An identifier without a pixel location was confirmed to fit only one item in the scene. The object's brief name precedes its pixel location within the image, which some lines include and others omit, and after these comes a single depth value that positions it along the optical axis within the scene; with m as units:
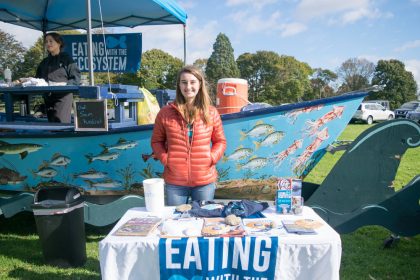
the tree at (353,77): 51.50
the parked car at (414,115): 21.67
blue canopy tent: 5.41
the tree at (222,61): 42.99
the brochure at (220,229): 2.07
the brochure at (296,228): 2.11
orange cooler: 4.95
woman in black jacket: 4.41
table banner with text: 2.00
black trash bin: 3.42
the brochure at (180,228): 2.09
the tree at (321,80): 43.02
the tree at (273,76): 40.50
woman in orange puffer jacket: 2.82
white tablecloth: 2.00
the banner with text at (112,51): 6.05
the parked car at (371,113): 24.84
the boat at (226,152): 3.90
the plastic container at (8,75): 4.50
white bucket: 2.43
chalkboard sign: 3.57
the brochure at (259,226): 2.13
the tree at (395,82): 46.91
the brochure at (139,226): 2.11
